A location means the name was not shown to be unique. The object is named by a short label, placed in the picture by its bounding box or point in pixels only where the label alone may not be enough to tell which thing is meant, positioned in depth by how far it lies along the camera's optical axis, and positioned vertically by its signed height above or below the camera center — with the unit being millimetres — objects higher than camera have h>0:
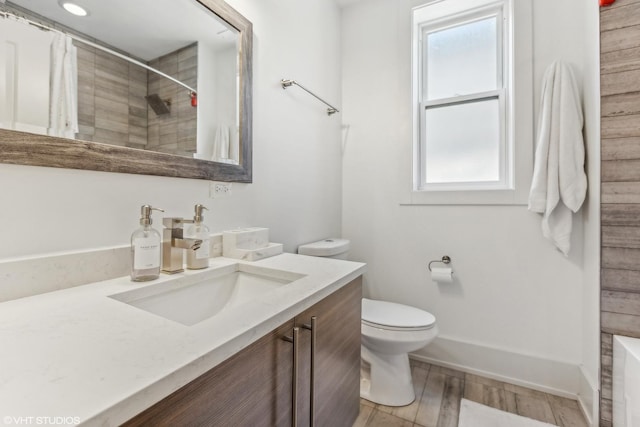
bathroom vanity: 380 -232
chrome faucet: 940 -106
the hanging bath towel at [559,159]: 1461 +285
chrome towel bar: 1594 +735
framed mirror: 726 +395
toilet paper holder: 1876 -301
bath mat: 1382 -1008
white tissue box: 1198 -112
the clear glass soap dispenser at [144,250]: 842 -114
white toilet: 1426 -656
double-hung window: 1845 +783
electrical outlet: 1210 +98
